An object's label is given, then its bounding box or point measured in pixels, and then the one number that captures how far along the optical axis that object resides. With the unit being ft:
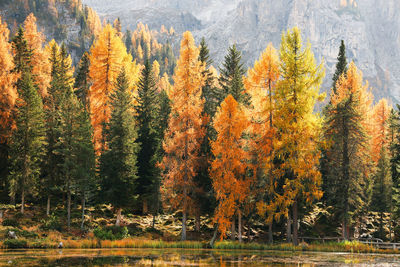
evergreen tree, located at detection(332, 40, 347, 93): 175.85
